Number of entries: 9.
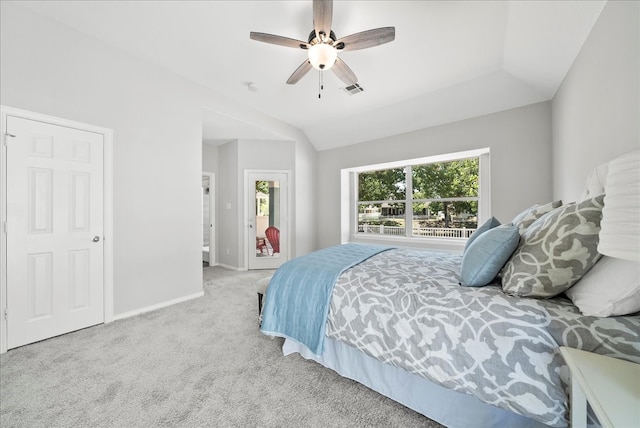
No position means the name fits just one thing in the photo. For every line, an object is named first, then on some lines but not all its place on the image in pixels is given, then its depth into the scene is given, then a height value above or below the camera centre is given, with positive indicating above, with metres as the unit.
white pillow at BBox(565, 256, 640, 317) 0.90 -0.29
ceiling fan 1.86 +1.42
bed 0.95 -0.55
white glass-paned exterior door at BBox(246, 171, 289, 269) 4.82 -0.08
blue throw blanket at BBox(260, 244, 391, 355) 1.59 -0.58
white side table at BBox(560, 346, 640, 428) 0.58 -0.47
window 3.90 +0.32
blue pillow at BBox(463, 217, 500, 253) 1.91 -0.09
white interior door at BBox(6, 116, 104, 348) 2.02 -0.13
